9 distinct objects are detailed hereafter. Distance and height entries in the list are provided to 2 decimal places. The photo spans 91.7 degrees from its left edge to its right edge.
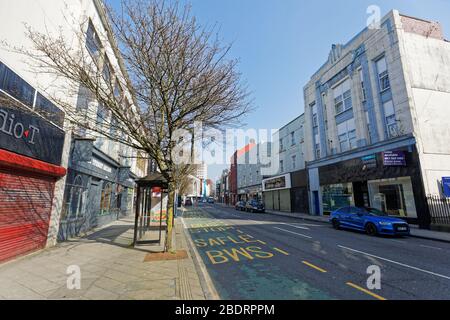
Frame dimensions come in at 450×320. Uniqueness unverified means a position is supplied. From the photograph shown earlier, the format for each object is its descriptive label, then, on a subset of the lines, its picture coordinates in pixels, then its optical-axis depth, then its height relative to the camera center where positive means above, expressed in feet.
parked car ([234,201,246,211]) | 116.34 -3.91
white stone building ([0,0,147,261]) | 21.04 +7.27
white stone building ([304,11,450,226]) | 49.32 +20.24
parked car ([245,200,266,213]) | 100.63 -3.88
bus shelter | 30.96 -1.69
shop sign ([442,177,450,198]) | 47.21 +2.41
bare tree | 22.43 +12.99
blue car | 35.88 -4.35
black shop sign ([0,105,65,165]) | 19.89 +6.86
